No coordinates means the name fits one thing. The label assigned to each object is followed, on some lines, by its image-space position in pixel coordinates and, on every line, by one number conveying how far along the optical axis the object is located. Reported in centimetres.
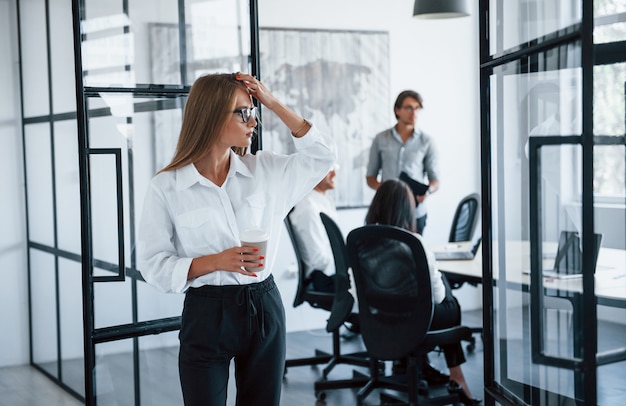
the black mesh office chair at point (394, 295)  382
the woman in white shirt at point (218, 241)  242
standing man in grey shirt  601
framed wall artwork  631
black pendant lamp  519
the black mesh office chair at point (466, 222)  568
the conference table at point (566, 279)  236
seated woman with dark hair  409
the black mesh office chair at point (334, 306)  449
